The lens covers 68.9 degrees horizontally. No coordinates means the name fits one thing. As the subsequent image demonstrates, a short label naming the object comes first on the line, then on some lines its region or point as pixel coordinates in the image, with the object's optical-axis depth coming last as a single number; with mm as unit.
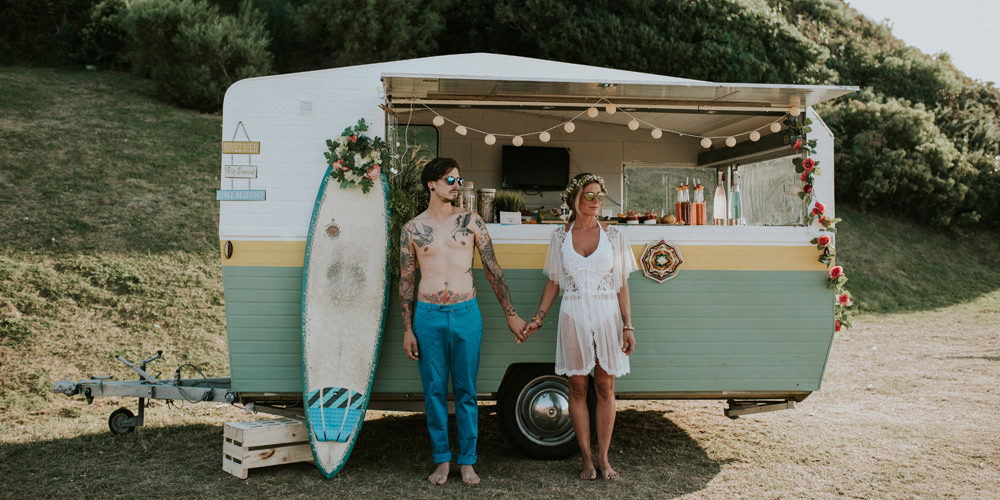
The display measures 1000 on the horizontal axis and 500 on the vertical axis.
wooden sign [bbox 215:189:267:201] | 4704
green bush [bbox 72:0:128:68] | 19562
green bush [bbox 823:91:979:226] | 16266
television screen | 7336
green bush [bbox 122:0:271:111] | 16359
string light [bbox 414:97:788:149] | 4992
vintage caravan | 4742
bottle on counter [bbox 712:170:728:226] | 5594
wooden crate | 4617
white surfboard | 4668
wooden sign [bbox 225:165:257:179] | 4719
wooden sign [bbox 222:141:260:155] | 4730
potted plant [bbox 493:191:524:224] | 5676
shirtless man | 4469
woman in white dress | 4441
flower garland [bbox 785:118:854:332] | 4953
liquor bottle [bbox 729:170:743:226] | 5528
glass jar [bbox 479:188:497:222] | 5395
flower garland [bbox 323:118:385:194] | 4688
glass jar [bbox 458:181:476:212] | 5117
